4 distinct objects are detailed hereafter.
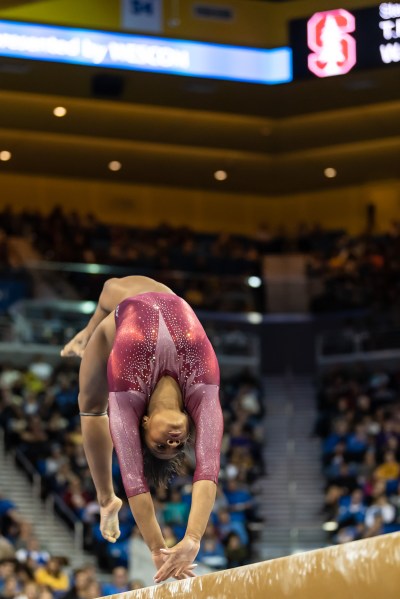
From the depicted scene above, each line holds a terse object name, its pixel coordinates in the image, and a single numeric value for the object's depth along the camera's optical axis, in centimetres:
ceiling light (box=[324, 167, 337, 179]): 2094
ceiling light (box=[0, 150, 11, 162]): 2000
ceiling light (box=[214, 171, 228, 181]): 2127
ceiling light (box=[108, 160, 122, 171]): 2077
